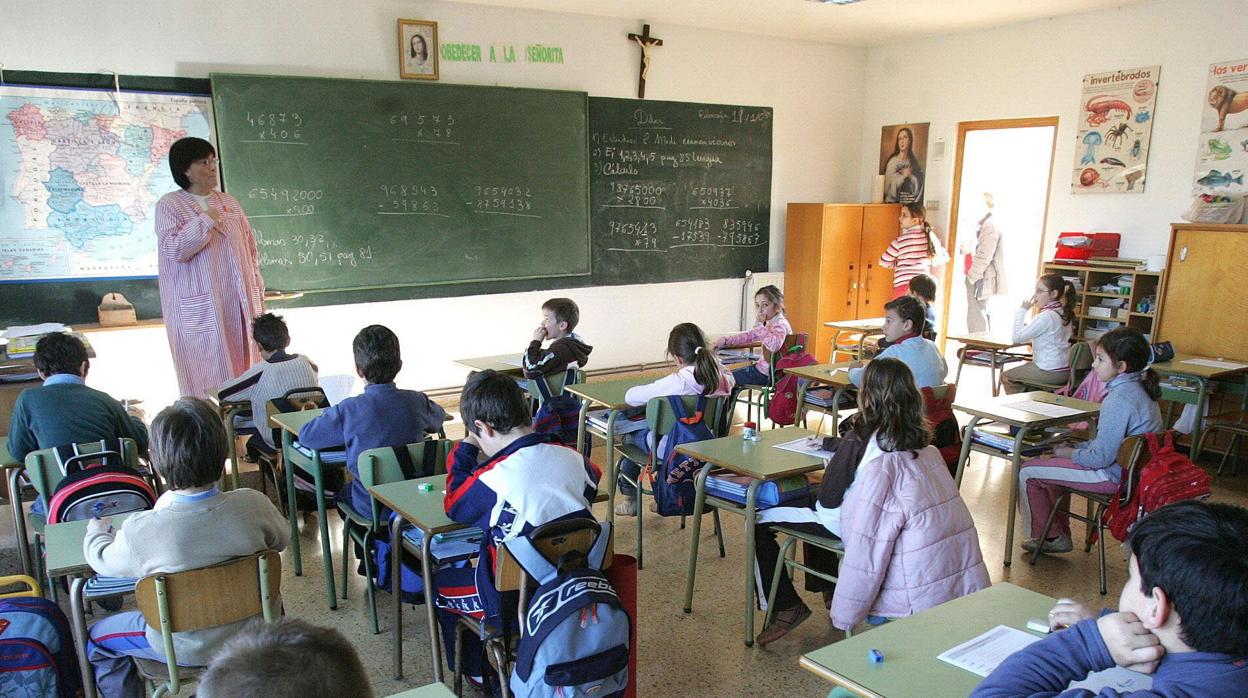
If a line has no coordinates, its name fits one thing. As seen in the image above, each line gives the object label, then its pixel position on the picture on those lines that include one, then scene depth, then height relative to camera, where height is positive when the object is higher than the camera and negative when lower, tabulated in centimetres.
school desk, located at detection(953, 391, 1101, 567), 374 -96
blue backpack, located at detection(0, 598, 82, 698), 193 -104
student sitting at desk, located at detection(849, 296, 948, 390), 423 -71
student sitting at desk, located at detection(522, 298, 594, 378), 455 -78
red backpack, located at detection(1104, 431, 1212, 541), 310 -102
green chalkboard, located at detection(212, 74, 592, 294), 570 +20
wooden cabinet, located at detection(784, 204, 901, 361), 816 -57
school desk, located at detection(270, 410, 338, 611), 329 -104
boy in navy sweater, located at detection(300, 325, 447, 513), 306 -78
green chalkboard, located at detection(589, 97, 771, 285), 734 +15
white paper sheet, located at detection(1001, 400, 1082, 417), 387 -96
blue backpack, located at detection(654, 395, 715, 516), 349 -110
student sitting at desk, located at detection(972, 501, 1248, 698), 119 -61
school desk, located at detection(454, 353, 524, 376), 477 -93
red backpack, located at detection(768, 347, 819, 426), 521 -118
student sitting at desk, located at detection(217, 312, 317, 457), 393 -81
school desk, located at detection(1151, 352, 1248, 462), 494 -105
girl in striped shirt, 810 -44
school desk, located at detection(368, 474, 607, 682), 239 -90
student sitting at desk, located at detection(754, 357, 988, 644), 239 -91
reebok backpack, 194 -102
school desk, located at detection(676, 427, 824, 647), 294 -93
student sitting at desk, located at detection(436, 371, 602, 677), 216 -74
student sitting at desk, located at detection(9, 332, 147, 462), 299 -74
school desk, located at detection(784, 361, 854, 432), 463 -97
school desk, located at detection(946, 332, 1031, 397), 599 -102
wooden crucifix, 719 +139
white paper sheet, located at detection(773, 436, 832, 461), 309 -92
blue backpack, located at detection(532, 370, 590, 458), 444 -112
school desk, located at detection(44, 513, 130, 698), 206 -90
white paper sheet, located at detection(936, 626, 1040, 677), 160 -88
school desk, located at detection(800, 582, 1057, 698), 153 -87
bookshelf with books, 626 -68
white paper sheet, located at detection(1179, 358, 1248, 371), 509 -98
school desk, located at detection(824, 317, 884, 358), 616 -89
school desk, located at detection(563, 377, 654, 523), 392 -95
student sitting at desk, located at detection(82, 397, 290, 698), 202 -82
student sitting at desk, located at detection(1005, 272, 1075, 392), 557 -83
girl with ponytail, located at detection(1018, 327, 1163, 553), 350 -88
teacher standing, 442 -38
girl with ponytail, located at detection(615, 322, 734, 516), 373 -75
